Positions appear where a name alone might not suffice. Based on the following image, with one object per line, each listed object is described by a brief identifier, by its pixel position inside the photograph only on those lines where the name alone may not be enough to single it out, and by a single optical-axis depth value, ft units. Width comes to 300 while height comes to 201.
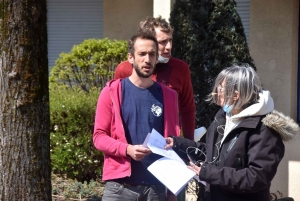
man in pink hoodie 20.49
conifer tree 31.62
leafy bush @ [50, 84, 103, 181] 39.11
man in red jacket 23.96
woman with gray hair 17.99
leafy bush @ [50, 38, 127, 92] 45.69
